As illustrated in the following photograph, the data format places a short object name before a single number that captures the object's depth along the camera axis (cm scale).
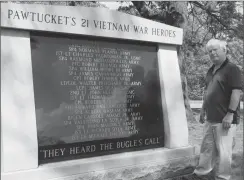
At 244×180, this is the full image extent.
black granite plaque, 333
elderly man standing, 357
